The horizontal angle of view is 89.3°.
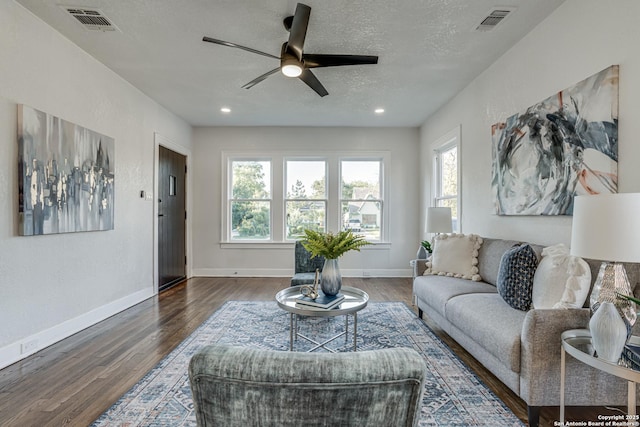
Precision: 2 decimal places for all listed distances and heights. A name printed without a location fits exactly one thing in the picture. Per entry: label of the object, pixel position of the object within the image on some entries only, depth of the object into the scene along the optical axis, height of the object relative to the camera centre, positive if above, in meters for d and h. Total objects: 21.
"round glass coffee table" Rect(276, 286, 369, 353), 2.35 -0.73
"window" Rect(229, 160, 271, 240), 5.84 +0.13
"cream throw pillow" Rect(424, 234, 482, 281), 3.22 -0.47
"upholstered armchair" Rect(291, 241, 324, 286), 4.06 -0.65
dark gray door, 4.78 -0.13
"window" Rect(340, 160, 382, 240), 5.80 +0.27
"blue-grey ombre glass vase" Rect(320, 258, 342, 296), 2.65 -0.56
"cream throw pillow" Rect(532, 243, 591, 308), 1.85 -0.42
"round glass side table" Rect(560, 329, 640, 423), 1.30 -0.63
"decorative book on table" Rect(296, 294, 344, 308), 2.44 -0.71
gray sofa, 1.67 -0.80
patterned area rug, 1.82 -1.16
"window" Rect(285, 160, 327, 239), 5.80 +0.28
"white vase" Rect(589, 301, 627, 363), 1.37 -0.52
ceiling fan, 2.21 +1.21
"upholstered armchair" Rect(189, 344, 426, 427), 0.67 -0.37
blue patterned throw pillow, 2.19 -0.45
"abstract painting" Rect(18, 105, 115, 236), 2.53 +0.31
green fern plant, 2.64 -0.27
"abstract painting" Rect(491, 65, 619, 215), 2.05 +0.47
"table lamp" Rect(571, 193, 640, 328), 1.38 -0.12
